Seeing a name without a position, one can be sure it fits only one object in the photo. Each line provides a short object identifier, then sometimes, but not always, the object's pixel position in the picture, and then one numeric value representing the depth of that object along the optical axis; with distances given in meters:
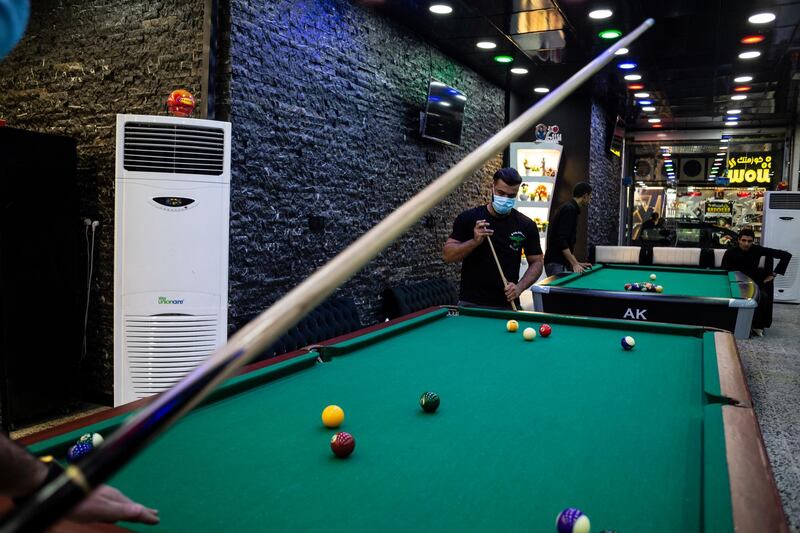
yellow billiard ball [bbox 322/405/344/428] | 1.49
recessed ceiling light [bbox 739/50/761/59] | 6.75
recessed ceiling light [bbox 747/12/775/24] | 5.47
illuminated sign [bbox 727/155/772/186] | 13.15
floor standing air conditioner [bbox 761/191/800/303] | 9.30
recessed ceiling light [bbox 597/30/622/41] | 5.75
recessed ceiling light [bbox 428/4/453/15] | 5.16
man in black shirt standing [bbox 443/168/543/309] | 3.85
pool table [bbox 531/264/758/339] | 3.71
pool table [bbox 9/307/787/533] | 1.08
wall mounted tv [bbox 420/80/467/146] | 6.04
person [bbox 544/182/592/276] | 6.21
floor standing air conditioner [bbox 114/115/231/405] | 3.28
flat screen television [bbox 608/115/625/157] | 10.84
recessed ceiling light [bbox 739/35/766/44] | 6.17
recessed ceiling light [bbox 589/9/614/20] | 5.16
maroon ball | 1.31
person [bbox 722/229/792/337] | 6.96
